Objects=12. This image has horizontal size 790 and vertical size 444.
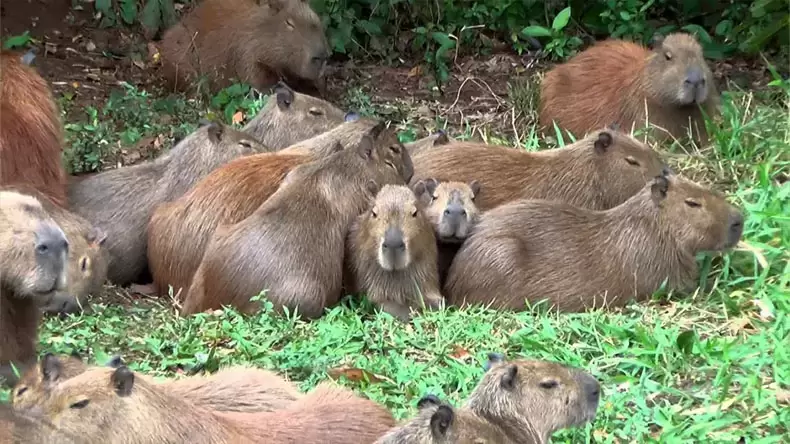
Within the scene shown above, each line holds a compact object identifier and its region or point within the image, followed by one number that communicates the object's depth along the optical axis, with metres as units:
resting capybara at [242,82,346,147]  15.01
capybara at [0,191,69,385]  9.87
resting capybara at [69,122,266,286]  13.43
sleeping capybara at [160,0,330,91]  18.23
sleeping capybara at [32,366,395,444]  7.49
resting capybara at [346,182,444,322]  11.81
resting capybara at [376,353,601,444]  8.20
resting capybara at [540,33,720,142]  15.40
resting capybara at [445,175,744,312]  11.87
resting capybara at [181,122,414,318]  11.75
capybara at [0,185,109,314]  11.84
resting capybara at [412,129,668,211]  13.20
